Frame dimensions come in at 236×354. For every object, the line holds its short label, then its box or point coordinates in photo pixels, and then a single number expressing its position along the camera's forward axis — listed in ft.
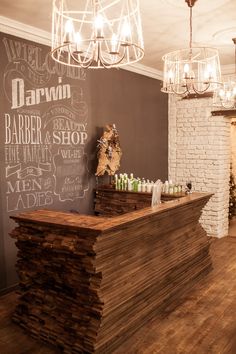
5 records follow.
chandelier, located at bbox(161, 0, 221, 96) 10.30
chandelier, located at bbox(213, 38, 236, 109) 13.88
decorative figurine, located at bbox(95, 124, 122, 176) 16.67
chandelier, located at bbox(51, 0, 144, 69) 6.51
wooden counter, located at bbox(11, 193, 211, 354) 9.06
